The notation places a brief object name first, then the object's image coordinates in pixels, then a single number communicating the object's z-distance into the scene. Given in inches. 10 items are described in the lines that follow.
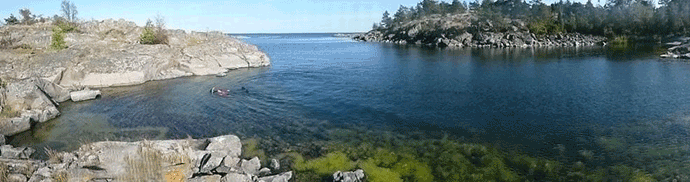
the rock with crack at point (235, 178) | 647.8
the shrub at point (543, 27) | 5271.2
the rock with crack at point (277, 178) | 684.7
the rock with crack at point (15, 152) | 817.2
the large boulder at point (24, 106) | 1066.7
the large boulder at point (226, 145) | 789.2
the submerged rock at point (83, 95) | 1459.2
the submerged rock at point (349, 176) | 689.0
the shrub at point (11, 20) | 2397.8
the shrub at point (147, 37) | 2207.2
